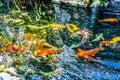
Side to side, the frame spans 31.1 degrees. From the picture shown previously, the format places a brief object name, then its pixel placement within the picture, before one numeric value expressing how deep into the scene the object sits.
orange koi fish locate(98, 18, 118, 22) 3.98
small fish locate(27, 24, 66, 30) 3.48
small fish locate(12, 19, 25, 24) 3.67
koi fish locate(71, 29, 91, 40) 3.46
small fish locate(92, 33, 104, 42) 3.37
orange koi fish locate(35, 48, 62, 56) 2.95
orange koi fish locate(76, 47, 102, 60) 2.99
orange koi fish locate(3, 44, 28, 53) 2.96
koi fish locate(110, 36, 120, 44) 3.38
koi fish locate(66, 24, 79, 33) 3.63
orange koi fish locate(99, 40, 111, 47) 3.32
